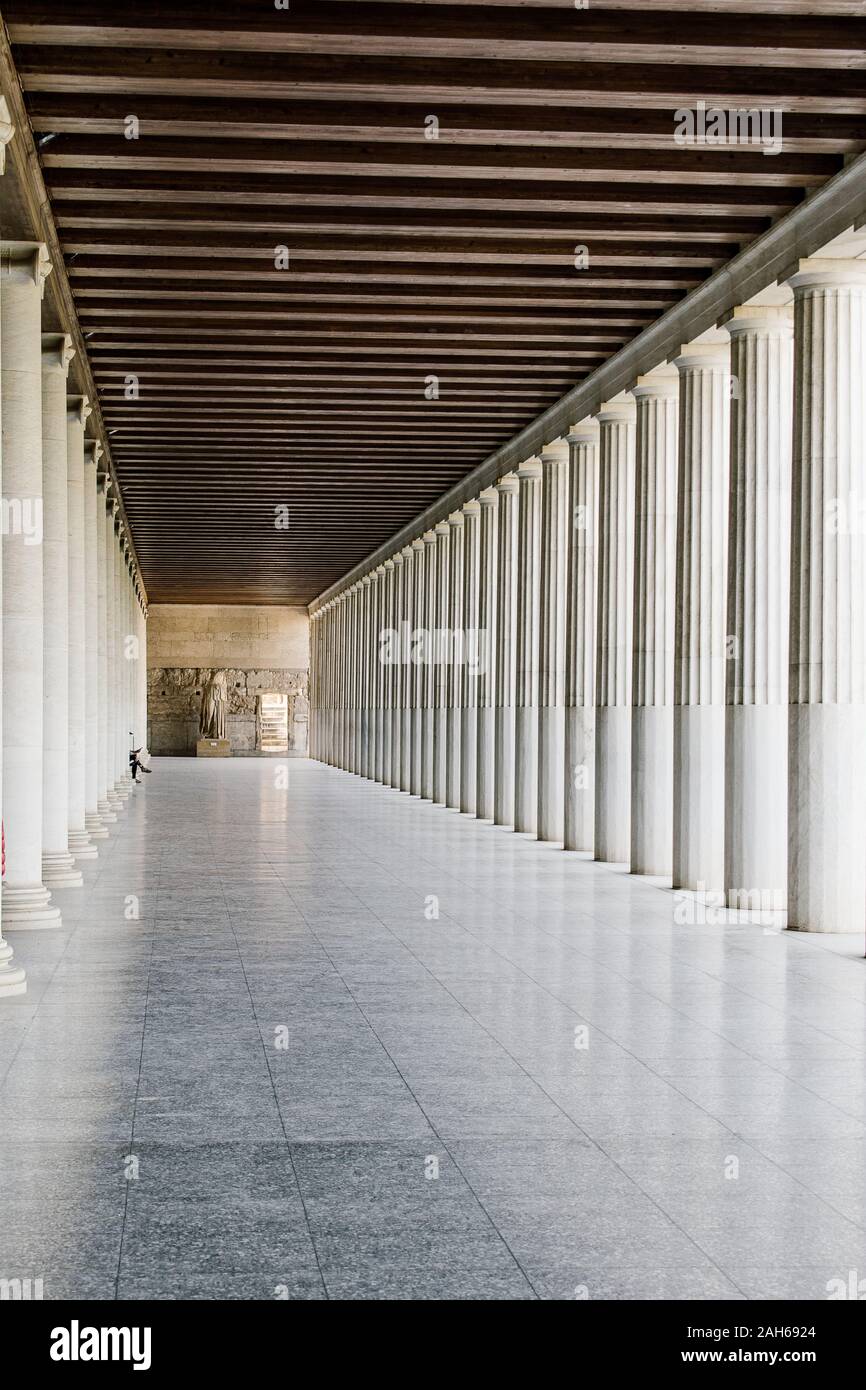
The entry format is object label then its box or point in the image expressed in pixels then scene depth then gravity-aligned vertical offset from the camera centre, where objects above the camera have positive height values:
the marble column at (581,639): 25.84 +1.03
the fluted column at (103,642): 30.05 +1.15
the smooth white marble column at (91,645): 26.48 +0.97
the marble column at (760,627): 17.64 +0.82
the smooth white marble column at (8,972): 11.28 -1.92
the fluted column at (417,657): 44.09 +1.23
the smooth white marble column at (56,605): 19.17 +1.18
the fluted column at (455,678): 38.31 +0.57
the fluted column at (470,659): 36.16 +0.97
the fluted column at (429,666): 41.91 +0.94
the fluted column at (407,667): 46.41 +1.00
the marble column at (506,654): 32.12 +0.99
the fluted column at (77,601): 22.80 +1.49
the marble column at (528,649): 29.97 +1.00
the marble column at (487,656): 34.12 +1.00
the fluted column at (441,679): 40.16 +0.57
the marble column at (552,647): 28.05 +0.97
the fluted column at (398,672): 47.84 +0.90
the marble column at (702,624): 19.64 +0.95
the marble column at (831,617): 15.69 +0.83
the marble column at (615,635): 23.94 +1.00
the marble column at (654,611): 21.95 +1.24
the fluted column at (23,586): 14.69 +1.12
